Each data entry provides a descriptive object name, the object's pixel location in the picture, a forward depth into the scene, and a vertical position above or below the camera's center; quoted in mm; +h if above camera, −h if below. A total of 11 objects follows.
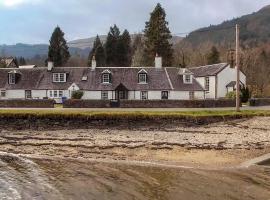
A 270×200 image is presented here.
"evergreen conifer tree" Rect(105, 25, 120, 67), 110500 +9893
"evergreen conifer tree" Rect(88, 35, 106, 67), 109438 +8804
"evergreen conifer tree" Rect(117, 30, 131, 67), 111688 +9853
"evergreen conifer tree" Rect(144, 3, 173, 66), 92125 +10665
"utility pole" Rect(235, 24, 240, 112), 42812 +1391
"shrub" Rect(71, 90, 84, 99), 62838 -94
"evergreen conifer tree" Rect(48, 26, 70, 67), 102444 +9655
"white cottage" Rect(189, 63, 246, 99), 73312 +2139
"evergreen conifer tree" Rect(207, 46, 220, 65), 102938 +7725
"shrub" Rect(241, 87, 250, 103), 60194 -85
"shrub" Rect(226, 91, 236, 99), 60544 -87
